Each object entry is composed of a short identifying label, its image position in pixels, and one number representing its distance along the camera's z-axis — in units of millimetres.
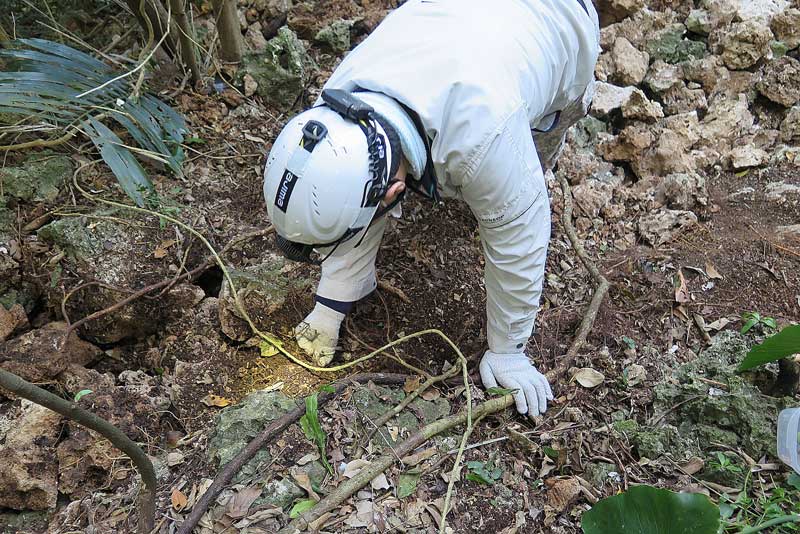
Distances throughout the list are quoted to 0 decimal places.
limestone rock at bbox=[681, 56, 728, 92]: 3568
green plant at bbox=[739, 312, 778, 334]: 2305
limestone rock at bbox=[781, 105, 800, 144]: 3352
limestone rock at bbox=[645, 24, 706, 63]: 3686
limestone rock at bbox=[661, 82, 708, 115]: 3508
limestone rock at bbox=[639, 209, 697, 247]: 2904
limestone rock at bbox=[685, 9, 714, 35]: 3721
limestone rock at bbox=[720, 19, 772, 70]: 3516
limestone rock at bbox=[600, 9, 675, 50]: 3748
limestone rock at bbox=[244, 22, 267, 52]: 3529
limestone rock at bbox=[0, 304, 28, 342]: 2244
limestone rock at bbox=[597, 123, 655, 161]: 3250
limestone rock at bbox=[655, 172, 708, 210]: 3000
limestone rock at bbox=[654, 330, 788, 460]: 1935
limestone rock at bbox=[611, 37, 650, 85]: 3562
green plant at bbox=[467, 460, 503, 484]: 1881
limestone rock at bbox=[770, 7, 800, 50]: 3576
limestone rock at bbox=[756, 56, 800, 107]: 3416
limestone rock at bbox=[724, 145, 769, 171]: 3213
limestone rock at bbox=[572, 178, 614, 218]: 3029
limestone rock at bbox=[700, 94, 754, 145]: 3389
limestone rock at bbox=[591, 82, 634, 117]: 3426
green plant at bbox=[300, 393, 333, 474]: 1863
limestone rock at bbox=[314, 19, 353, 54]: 3559
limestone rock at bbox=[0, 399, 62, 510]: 1842
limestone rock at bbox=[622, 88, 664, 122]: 3369
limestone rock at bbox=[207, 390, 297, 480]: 1854
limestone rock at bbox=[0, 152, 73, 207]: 2533
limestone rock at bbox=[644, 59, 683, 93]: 3543
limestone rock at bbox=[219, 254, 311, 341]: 2373
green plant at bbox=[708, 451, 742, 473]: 1839
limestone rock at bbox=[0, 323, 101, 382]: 2070
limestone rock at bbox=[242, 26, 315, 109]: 3297
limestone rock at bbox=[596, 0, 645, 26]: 3788
